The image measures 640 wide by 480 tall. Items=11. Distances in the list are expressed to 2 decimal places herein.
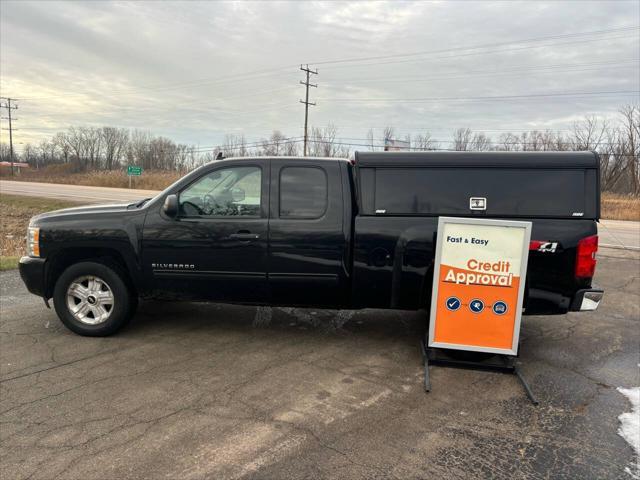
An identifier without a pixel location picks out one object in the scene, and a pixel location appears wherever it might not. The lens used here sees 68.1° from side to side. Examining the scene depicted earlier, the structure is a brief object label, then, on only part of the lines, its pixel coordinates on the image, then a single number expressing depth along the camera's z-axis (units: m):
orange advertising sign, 4.10
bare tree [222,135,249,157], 62.47
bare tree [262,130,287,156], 62.47
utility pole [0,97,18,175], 78.68
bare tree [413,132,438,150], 51.50
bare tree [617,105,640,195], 44.50
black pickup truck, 4.25
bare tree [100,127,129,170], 96.00
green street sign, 44.19
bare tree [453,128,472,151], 54.12
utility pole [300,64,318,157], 46.34
